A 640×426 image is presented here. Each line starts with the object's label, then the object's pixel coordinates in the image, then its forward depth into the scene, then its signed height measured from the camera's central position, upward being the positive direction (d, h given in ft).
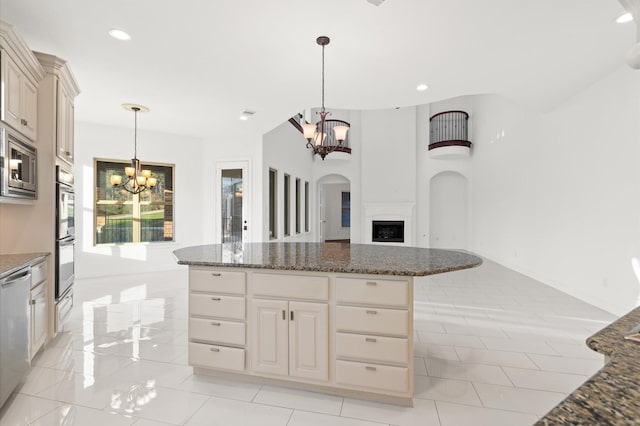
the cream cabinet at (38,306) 8.09 -2.47
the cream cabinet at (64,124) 9.89 +2.95
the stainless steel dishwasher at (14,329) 6.31 -2.47
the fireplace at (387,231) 31.19 -1.63
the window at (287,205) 25.03 +0.74
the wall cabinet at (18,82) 7.44 +3.36
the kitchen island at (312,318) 6.61 -2.32
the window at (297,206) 27.84 +0.73
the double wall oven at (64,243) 9.69 -0.93
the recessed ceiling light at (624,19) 8.61 +5.39
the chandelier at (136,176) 15.98 +2.03
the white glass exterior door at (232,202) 21.21 +0.80
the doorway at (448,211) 32.12 +0.36
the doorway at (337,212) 44.70 +0.33
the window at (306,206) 30.18 +0.75
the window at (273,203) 22.94 +0.81
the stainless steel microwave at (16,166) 7.49 +1.23
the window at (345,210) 45.73 +0.63
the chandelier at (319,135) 11.40 +2.87
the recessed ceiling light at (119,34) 9.21 +5.26
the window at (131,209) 19.48 +0.31
